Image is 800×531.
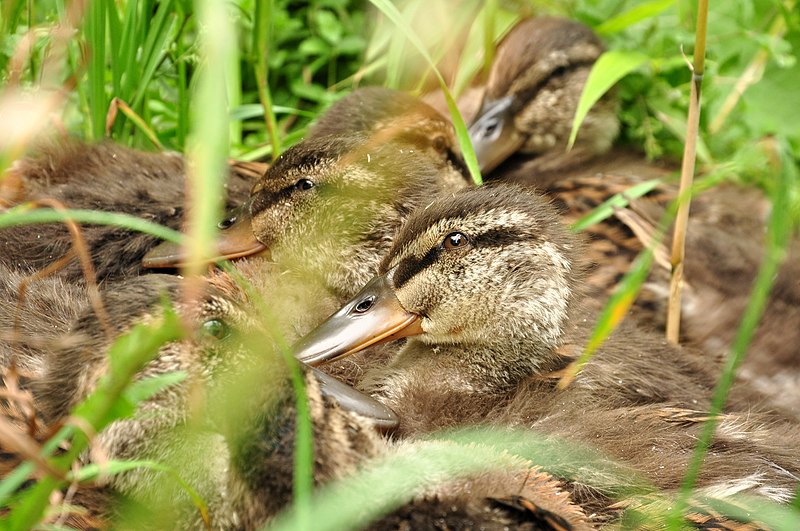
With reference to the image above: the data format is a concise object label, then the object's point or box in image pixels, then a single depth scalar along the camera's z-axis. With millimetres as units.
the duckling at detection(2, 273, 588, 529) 3918
